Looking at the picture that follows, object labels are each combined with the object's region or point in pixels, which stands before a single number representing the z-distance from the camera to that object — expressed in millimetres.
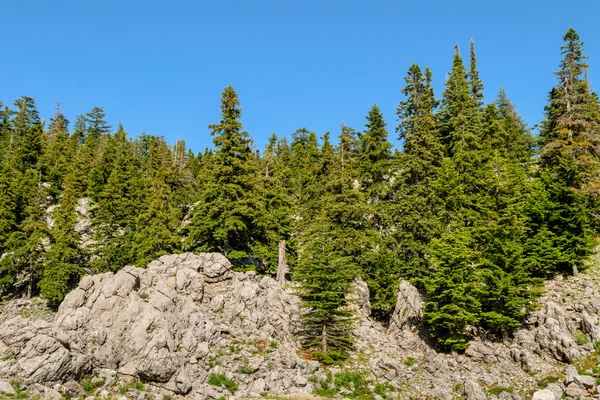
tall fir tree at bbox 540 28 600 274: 32156
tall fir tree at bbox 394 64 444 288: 34000
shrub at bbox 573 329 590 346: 26359
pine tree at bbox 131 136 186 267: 40188
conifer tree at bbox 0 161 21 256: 46719
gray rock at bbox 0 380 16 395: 16322
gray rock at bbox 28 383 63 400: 16734
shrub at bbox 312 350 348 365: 25719
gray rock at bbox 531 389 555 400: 22312
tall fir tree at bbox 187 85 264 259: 36062
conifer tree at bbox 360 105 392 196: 47625
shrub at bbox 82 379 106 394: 18516
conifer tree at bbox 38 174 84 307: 41250
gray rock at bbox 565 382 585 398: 22405
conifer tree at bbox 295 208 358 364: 26438
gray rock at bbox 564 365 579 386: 23359
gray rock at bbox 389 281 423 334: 30859
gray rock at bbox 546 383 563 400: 22539
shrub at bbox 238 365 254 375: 22969
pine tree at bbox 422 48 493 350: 27531
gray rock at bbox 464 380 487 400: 23109
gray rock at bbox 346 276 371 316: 33312
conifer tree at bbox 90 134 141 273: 44688
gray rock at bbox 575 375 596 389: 22695
